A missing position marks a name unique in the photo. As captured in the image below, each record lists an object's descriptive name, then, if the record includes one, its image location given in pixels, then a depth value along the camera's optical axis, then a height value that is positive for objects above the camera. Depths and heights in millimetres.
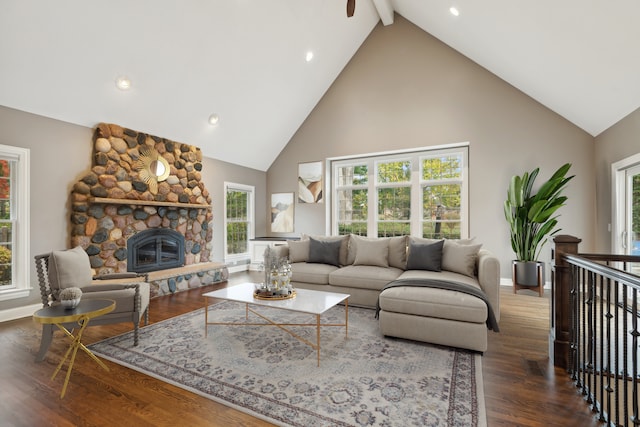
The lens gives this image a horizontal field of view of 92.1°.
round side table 2148 -733
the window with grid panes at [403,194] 5809 +418
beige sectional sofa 2744 -741
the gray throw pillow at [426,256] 3893 -540
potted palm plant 4492 -36
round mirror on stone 4840 +754
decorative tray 2953 -793
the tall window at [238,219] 6672 -114
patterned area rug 1897 -1214
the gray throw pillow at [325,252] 4552 -561
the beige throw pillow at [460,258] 3701 -534
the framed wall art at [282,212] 7258 +50
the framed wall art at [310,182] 6875 +718
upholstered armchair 2846 -729
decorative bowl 2348 -683
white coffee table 2702 -820
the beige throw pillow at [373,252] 4285 -533
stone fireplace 4242 +228
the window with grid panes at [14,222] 3658 -100
